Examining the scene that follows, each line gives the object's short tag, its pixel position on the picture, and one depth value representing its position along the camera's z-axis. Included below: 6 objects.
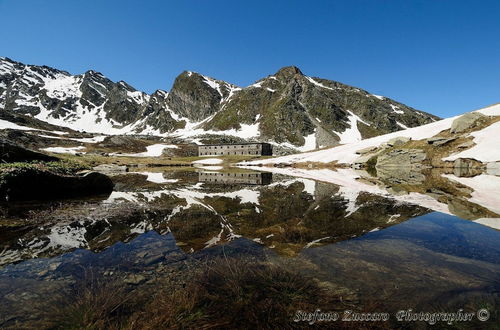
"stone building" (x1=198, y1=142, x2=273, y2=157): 147.25
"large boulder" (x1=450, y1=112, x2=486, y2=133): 51.60
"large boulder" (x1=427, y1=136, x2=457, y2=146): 50.06
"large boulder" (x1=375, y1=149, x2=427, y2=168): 50.95
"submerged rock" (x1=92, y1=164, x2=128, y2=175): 56.05
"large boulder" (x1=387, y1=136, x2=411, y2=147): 58.72
